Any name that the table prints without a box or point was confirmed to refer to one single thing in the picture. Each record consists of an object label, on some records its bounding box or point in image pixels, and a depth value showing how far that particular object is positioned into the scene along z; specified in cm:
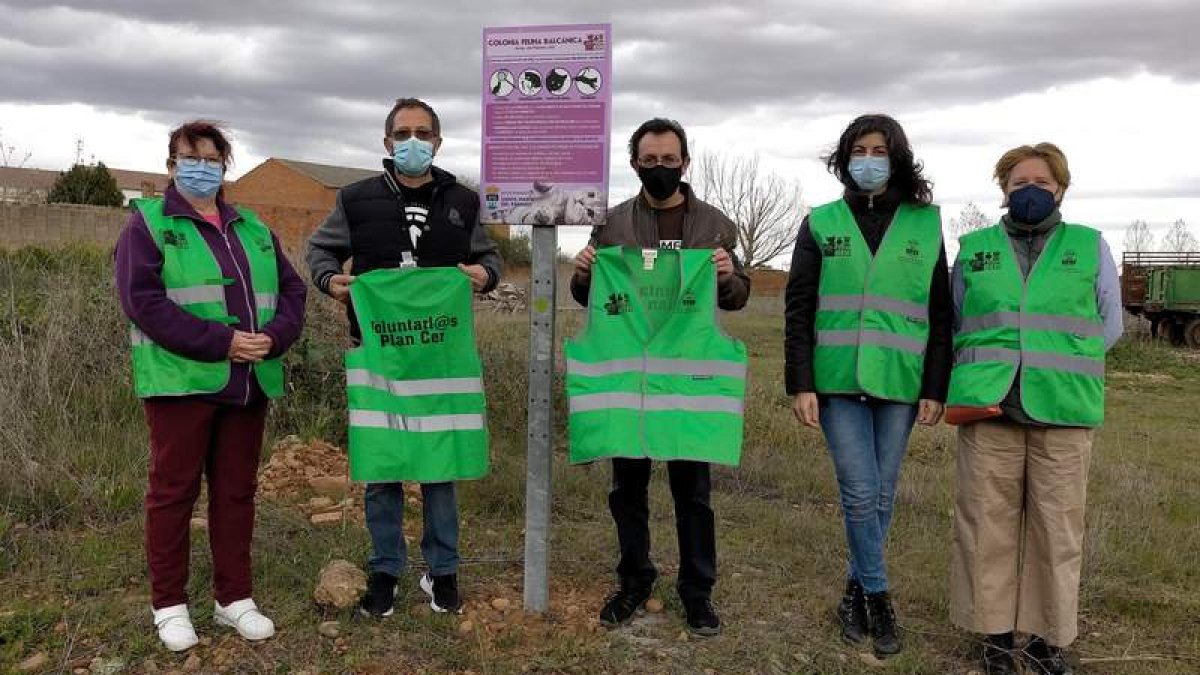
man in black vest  391
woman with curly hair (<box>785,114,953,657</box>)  378
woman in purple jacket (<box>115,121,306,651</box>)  351
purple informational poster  386
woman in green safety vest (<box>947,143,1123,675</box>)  363
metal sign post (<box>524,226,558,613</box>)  408
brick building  5525
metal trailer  2717
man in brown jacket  388
